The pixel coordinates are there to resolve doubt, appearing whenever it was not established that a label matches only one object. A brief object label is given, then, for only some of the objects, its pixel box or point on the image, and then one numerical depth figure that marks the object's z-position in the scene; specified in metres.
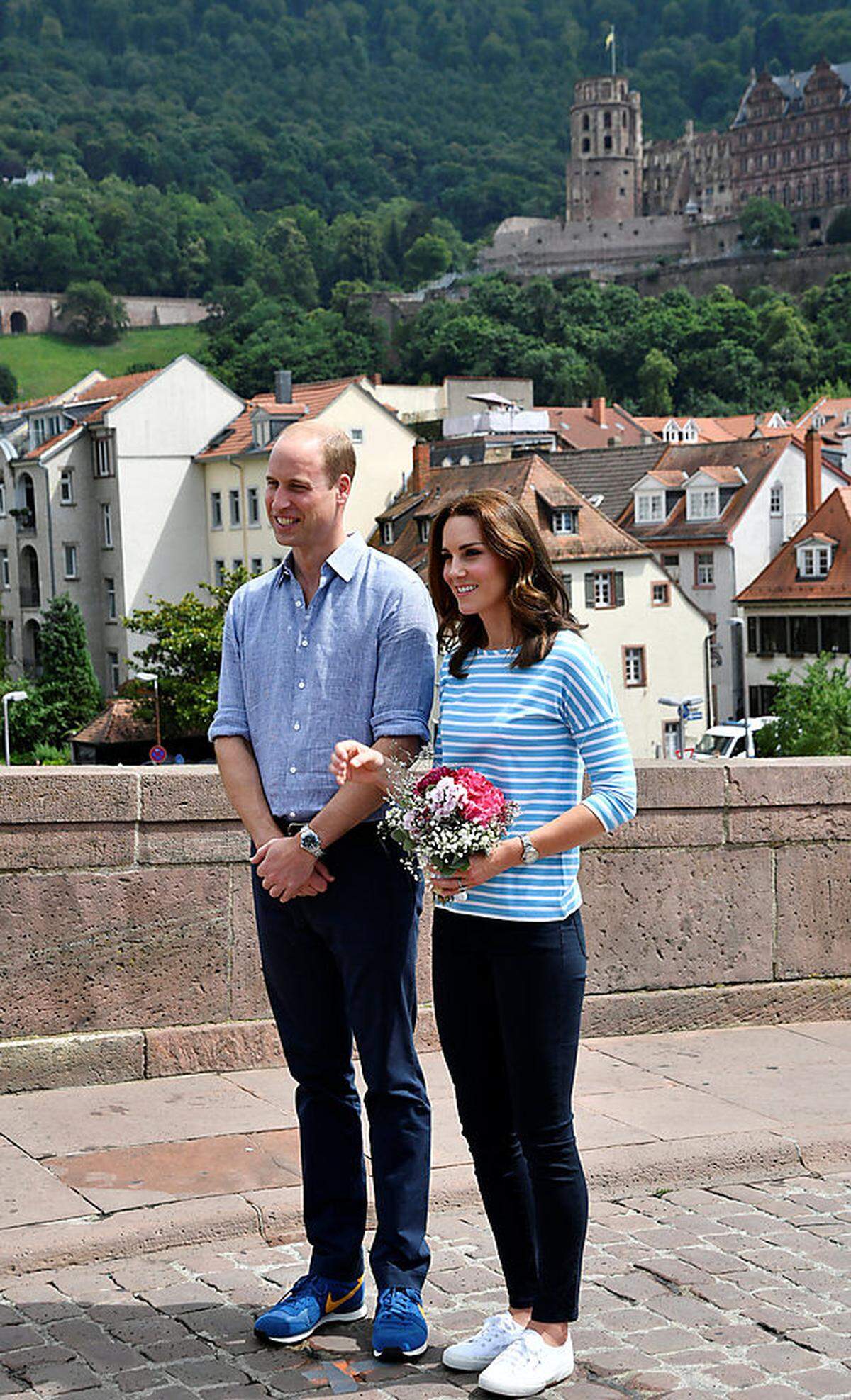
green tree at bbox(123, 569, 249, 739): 43.56
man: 3.83
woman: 3.60
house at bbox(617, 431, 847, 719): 53.72
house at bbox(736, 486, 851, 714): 47.97
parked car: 43.00
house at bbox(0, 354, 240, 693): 58.47
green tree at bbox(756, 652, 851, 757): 40.78
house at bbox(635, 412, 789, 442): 78.81
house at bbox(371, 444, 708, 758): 45.53
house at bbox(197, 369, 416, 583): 55.00
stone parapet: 5.66
